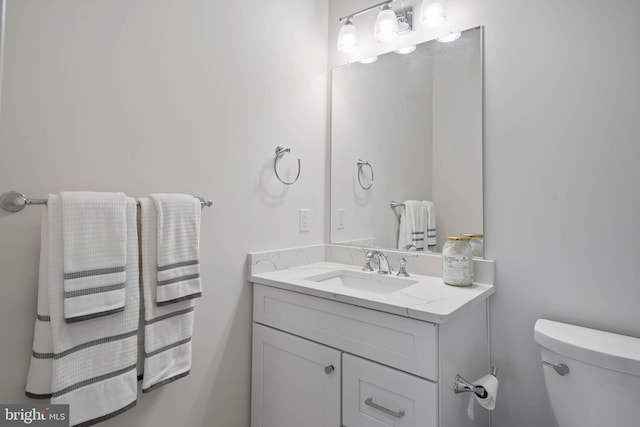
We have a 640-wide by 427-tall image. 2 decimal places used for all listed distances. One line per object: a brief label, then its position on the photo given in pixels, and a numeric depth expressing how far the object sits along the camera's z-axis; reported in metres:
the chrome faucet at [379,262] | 1.67
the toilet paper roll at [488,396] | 1.15
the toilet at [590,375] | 1.01
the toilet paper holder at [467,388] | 1.15
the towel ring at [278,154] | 1.72
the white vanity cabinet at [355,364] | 1.09
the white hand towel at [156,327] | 1.15
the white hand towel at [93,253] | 0.97
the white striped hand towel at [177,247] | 1.18
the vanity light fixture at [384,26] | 1.70
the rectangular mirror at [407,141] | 1.54
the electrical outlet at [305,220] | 1.86
